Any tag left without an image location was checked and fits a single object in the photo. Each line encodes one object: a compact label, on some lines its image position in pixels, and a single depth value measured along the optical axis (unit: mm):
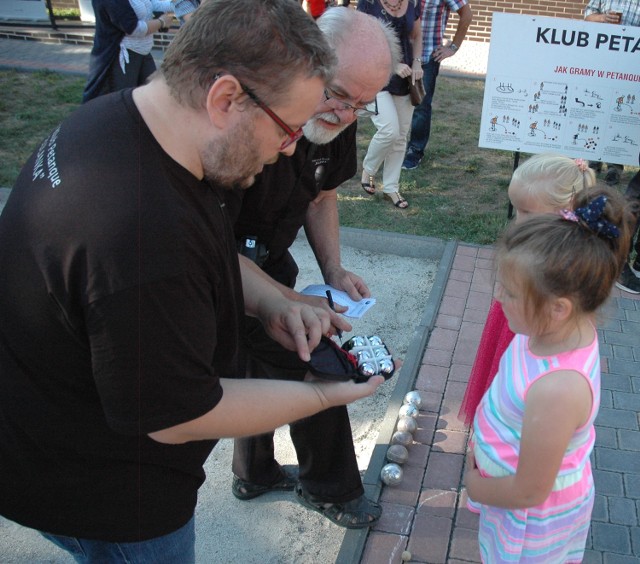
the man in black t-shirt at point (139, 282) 1310
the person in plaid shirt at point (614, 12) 5801
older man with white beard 2453
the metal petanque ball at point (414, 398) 3508
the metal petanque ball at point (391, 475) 3029
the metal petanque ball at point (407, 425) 3296
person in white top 5984
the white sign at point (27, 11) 12312
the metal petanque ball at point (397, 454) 3131
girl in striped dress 1658
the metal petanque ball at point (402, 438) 3238
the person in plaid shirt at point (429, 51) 6598
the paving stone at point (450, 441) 3275
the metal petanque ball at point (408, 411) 3402
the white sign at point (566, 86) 5262
